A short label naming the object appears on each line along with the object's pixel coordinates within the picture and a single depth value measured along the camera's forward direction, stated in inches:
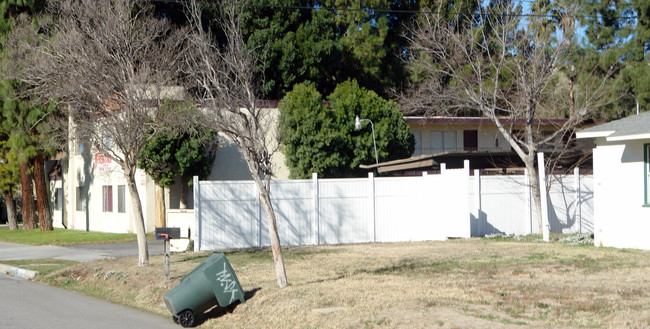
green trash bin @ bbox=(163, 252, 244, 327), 408.8
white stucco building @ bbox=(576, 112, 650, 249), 661.9
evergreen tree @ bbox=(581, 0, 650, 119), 1396.4
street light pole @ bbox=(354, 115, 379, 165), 1191.8
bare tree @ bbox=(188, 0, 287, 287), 469.4
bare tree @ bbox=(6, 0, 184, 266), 617.6
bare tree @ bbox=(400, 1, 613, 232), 871.7
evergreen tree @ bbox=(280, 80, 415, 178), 1232.2
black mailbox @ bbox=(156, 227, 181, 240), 516.7
